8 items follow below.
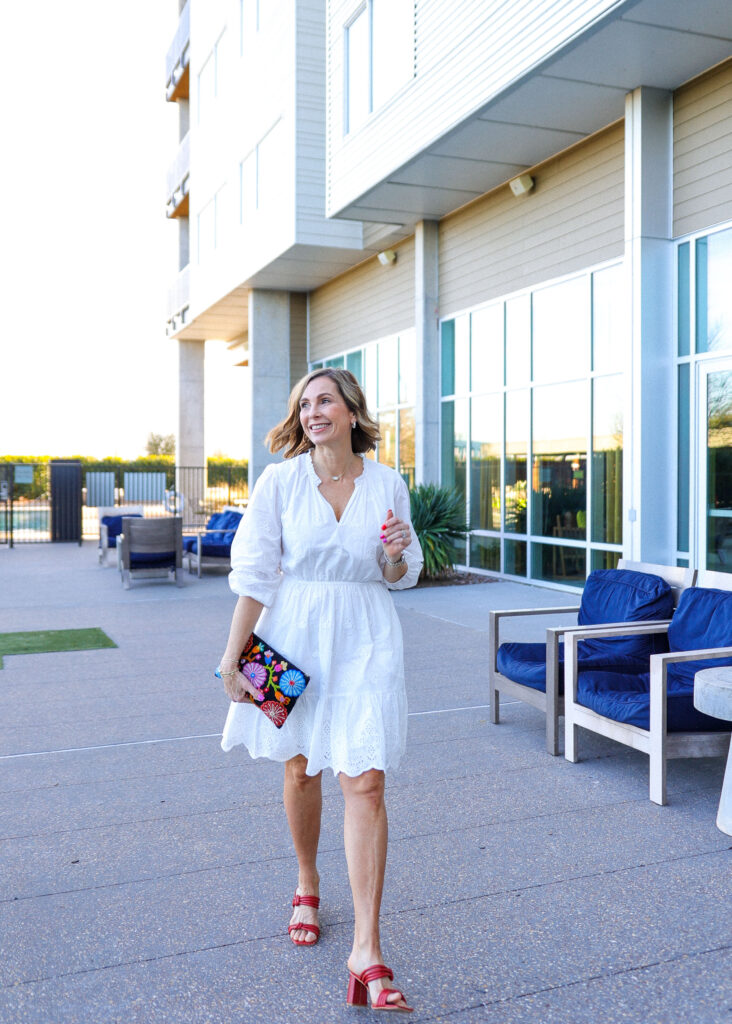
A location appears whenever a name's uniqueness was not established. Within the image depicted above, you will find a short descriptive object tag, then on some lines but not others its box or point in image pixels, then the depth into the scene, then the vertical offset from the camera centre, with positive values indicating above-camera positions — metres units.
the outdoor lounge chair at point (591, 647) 4.70 -0.77
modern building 8.91 +3.46
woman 2.60 -0.32
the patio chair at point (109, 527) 15.02 -0.34
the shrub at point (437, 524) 12.09 -0.26
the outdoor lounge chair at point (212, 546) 13.37 -0.59
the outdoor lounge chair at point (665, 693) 3.96 -0.88
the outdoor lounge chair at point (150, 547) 11.84 -0.54
